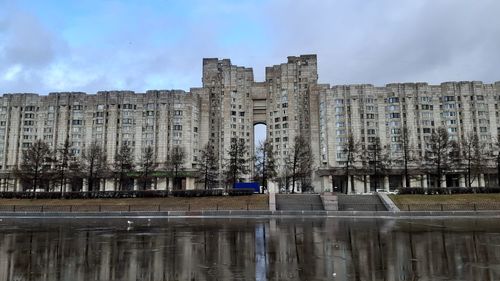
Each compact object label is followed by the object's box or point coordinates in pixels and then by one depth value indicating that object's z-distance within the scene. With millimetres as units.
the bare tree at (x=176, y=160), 87869
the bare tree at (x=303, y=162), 87056
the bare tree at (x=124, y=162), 81688
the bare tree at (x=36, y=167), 73562
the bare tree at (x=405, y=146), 79462
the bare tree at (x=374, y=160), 81562
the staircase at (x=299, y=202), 49962
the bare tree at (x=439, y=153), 73481
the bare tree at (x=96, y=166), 87594
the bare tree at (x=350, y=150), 78875
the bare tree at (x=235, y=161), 72856
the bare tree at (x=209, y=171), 80812
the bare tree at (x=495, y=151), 89894
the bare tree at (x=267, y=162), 78312
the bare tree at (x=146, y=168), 82350
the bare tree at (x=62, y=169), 75950
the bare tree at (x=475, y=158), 78338
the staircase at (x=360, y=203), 49375
